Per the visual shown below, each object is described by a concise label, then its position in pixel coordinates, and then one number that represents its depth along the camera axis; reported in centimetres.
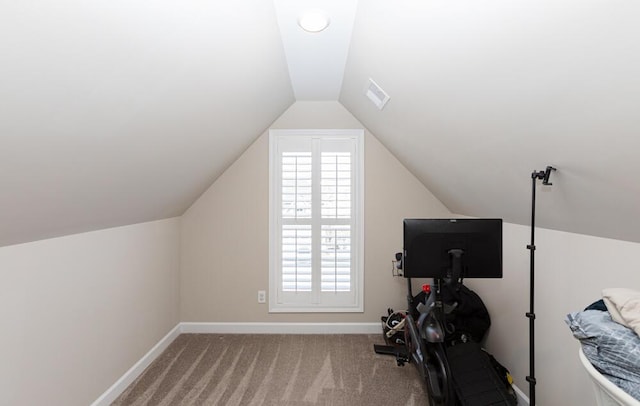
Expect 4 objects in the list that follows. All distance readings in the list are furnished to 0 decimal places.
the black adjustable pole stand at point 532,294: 145
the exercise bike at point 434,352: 189
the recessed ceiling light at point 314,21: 171
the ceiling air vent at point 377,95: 212
